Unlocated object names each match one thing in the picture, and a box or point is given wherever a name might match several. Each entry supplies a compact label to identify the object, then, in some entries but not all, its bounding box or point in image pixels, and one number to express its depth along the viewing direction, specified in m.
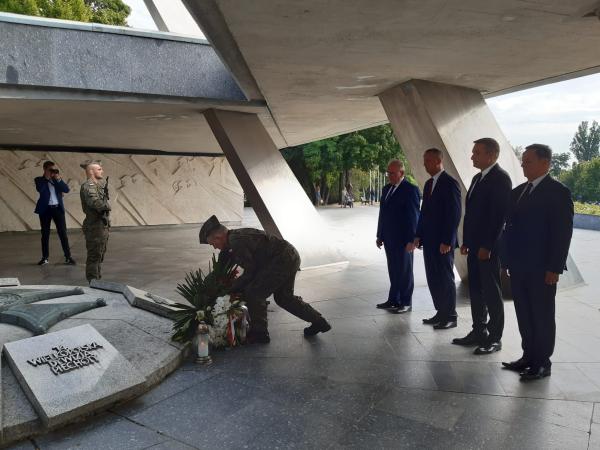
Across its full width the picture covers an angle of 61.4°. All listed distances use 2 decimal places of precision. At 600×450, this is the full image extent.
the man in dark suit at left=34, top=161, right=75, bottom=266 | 8.73
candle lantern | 4.12
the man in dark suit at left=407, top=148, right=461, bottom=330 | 4.84
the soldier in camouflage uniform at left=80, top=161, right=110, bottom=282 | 6.39
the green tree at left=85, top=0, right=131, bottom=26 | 23.83
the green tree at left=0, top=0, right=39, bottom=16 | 17.64
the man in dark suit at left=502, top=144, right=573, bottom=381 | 3.55
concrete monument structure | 4.09
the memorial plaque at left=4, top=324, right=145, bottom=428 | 3.07
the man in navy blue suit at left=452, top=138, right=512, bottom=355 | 4.24
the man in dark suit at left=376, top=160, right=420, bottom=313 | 5.61
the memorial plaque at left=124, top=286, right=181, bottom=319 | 4.84
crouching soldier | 4.50
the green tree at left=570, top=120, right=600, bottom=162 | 62.12
